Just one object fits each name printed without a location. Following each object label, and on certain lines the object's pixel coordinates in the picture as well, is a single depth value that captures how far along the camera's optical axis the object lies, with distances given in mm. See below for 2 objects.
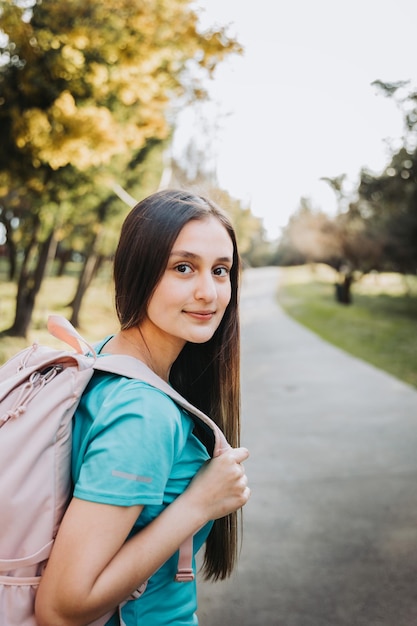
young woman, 1068
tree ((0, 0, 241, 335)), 6699
